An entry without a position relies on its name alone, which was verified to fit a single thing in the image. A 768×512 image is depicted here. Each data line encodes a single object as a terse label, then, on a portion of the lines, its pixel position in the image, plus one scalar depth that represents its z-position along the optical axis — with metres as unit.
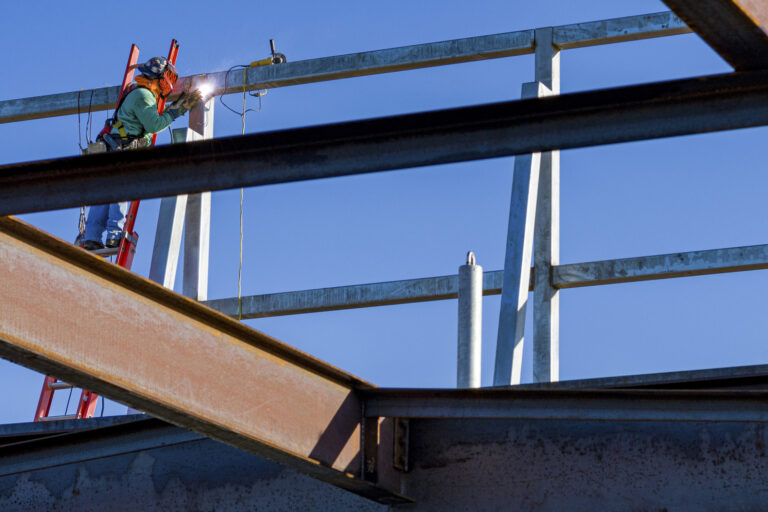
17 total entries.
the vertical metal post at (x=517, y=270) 14.66
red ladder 20.47
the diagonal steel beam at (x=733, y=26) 5.36
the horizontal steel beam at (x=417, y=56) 16.92
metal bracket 10.62
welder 20.91
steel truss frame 5.99
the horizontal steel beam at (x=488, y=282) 14.95
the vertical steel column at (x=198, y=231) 17.59
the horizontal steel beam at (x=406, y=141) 5.94
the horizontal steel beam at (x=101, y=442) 11.16
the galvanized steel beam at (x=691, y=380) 9.87
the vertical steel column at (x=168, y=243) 17.80
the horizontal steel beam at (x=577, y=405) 9.34
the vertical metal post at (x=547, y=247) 15.28
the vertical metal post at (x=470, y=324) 14.41
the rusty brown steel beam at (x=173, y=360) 8.37
